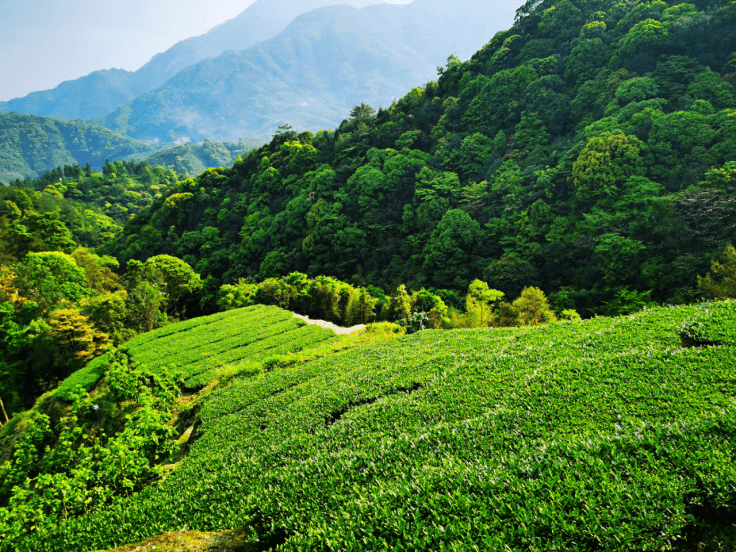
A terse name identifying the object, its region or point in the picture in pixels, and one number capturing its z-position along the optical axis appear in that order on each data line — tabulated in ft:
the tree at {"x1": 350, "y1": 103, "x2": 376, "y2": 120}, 192.55
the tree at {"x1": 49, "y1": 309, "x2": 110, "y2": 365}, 89.04
